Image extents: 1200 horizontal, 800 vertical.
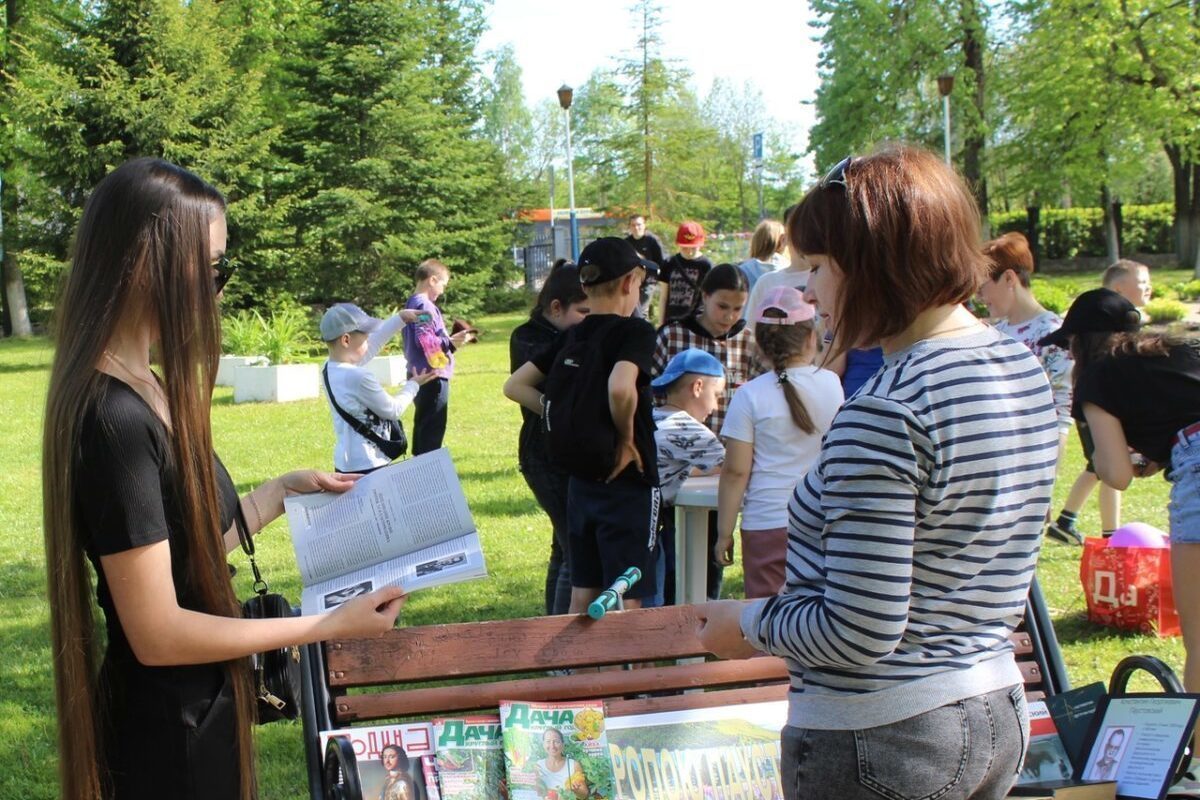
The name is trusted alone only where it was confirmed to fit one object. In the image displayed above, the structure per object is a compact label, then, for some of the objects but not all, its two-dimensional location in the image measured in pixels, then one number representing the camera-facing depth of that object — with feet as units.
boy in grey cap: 19.58
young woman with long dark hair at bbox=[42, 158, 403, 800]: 5.79
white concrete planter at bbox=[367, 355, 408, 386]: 54.44
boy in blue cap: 14.90
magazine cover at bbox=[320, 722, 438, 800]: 8.34
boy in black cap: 13.04
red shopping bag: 17.29
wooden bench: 8.95
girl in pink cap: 13.25
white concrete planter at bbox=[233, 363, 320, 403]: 51.08
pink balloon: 17.34
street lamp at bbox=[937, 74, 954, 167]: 80.53
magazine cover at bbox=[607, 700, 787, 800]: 8.82
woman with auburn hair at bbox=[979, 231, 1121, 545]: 20.77
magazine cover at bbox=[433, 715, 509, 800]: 8.53
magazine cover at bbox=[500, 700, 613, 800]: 8.61
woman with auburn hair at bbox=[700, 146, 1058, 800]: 4.94
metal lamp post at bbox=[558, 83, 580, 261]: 80.03
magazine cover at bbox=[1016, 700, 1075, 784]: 8.78
